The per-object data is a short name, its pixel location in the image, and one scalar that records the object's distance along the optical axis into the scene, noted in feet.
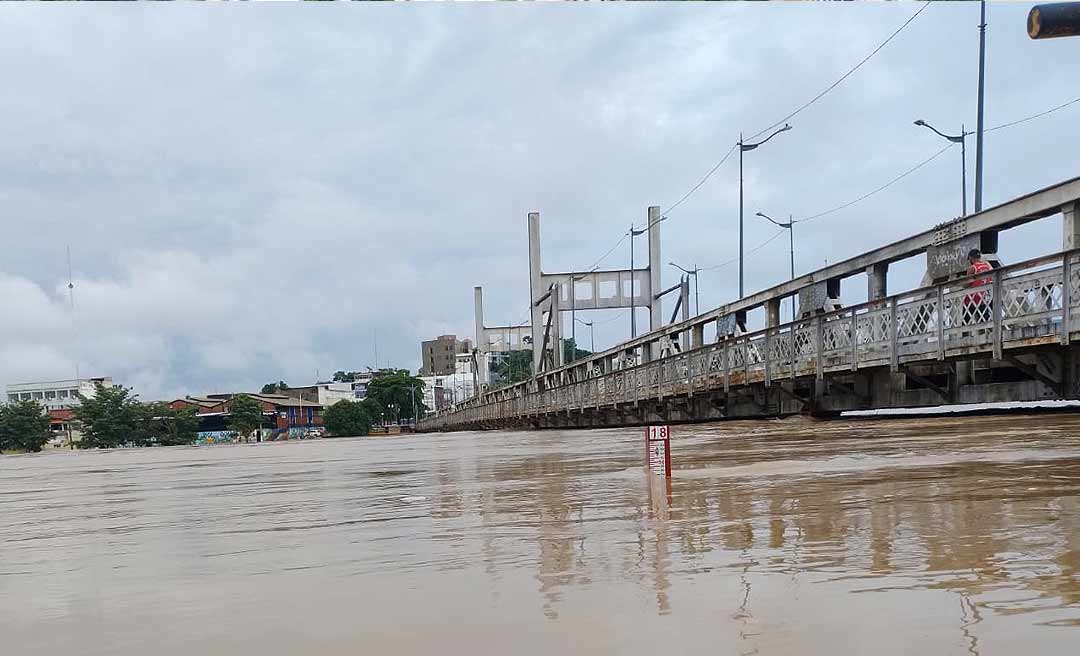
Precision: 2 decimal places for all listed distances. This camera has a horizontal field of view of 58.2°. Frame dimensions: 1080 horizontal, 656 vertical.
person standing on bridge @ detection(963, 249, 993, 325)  49.62
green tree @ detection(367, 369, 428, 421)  500.74
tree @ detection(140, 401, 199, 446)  281.74
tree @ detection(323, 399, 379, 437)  396.37
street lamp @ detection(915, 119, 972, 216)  118.62
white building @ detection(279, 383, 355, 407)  556.06
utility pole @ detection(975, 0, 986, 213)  90.43
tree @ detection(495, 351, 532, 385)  559.63
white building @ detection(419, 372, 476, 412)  577.02
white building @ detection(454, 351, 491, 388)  379.14
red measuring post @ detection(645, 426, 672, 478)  31.30
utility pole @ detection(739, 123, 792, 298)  148.46
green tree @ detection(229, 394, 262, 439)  330.13
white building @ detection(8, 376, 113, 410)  474.08
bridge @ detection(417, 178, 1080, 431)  47.19
